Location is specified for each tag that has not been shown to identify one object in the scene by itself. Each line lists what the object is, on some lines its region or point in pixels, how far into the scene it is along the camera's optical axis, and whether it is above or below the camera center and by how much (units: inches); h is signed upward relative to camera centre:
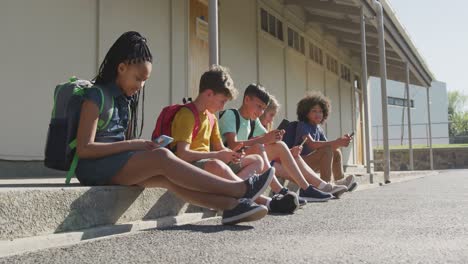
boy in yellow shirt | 137.2 +5.0
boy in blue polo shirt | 169.3 +4.3
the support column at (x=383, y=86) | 341.3 +44.5
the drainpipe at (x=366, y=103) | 324.8 +31.3
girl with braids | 119.2 +0.0
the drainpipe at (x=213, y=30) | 180.7 +43.3
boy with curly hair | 223.6 +6.0
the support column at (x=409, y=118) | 530.1 +37.0
